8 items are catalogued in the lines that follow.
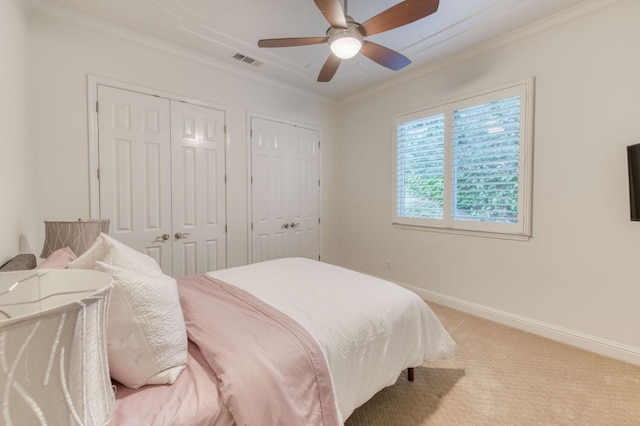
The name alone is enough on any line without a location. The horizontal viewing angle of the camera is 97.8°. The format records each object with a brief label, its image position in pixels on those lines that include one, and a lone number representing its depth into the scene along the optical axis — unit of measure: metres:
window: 2.74
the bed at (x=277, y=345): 1.00
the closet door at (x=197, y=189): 3.03
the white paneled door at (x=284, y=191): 3.68
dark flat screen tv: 2.04
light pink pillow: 1.28
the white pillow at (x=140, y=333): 0.97
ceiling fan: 1.69
